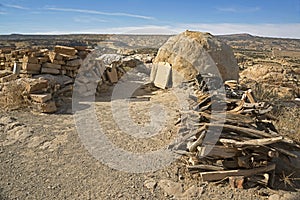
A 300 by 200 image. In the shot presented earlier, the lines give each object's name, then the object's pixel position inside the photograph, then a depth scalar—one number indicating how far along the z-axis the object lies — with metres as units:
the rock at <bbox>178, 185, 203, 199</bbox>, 3.30
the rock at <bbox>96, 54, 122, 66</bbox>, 12.48
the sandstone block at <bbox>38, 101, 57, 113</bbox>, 6.30
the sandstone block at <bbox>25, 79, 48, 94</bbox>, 6.60
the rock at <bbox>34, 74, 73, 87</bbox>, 7.38
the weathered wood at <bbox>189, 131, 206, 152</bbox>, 3.80
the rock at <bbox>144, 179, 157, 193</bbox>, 3.47
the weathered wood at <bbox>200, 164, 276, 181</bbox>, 3.50
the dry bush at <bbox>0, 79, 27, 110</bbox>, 6.57
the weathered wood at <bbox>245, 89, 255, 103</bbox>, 4.44
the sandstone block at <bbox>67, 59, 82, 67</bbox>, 8.07
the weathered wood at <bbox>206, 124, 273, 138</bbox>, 3.61
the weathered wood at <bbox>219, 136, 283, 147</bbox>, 3.35
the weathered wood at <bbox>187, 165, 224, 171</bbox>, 3.63
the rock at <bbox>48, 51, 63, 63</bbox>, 7.89
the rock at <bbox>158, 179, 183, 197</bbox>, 3.37
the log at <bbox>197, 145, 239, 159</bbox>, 3.61
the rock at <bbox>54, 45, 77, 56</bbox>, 8.30
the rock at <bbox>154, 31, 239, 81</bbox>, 8.13
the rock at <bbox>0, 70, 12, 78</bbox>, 8.30
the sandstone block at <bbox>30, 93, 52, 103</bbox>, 6.31
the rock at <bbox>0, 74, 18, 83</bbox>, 7.59
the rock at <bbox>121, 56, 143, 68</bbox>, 12.28
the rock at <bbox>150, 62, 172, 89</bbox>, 8.68
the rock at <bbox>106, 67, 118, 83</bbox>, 9.40
